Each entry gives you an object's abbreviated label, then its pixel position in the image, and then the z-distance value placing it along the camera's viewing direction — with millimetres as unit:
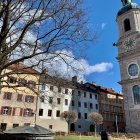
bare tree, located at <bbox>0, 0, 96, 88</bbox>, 6195
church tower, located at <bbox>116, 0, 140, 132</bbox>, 31702
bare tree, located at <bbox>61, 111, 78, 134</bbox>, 26471
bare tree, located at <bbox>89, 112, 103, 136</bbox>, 27467
